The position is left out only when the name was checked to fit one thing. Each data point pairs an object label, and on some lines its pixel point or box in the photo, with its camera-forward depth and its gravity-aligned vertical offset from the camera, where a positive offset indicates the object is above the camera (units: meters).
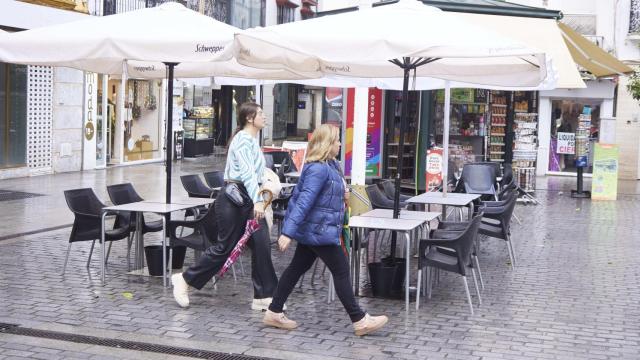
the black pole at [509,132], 18.94 +0.09
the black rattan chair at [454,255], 7.69 -1.08
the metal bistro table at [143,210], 8.49 -0.81
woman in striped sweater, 7.58 -0.88
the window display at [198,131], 27.36 -0.11
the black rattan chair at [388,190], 11.62 -0.75
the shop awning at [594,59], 15.53 +1.43
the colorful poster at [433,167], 16.64 -0.61
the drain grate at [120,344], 6.30 -1.61
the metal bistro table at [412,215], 8.77 -0.82
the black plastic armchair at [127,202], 9.19 -0.85
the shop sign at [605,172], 17.89 -0.67
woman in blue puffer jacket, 6.70 -0.69
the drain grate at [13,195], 15.36 -1.31
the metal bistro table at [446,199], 10.48 -0.79
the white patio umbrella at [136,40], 8.06 +0.79
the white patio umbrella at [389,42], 7.50 +0.80
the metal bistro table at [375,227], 7.85 -0.85
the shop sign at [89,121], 21.23 +0.08
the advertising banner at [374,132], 18.70 +0.02
